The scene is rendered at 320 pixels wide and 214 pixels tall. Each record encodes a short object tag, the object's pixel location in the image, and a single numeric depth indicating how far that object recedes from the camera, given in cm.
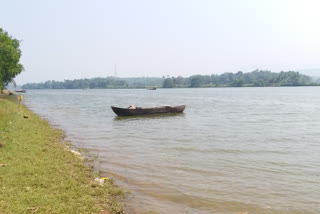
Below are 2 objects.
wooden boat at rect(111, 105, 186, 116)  2622
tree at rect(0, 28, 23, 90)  3788
